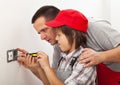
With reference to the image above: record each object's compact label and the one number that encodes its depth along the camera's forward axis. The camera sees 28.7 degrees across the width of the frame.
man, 1.23
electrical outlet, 1.42
